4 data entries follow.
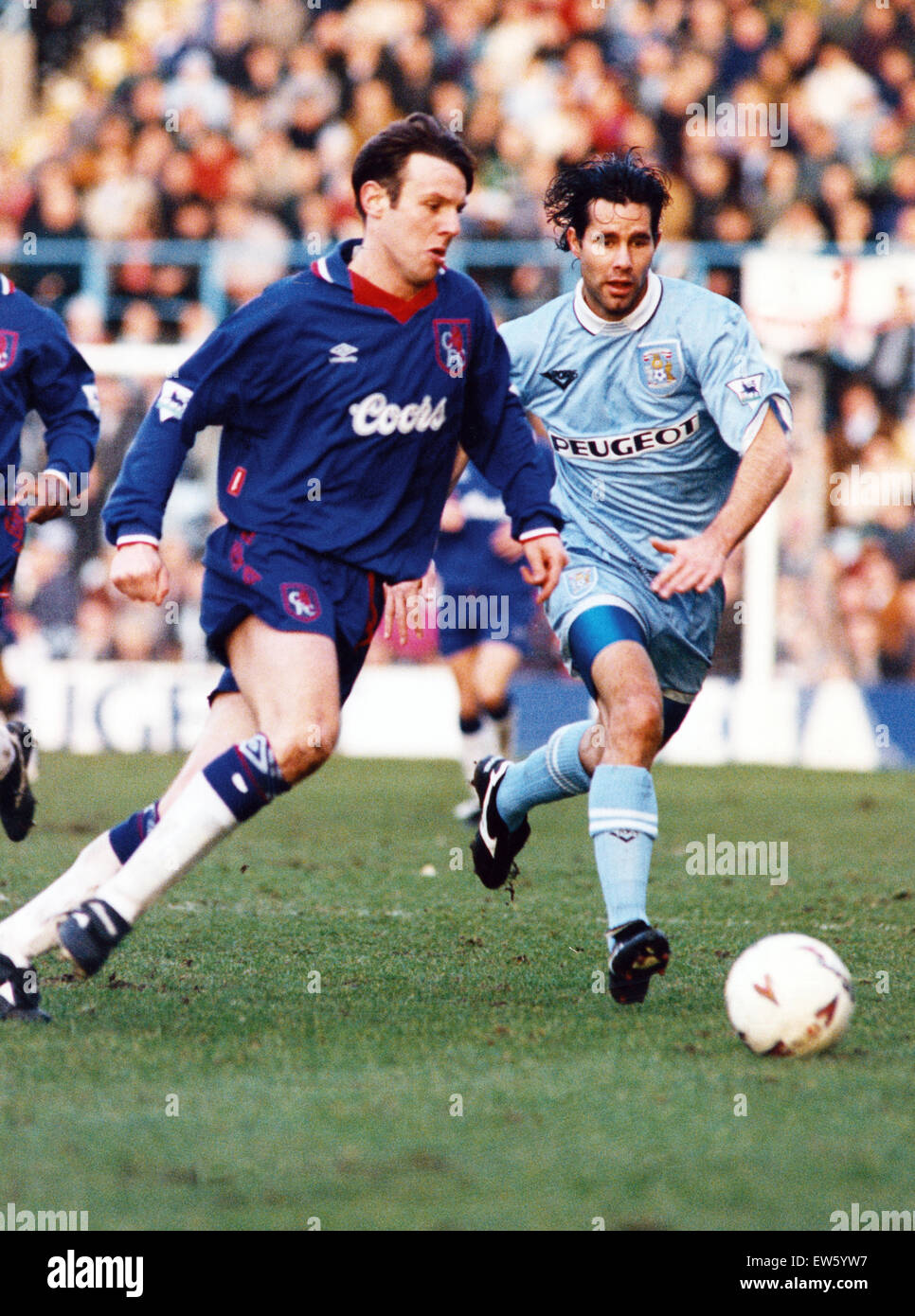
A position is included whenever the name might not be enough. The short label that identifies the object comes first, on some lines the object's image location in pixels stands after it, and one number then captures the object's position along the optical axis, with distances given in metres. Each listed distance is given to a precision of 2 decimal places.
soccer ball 8.05
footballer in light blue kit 9.62
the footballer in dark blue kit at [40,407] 11.41
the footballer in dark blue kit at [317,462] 8.60
